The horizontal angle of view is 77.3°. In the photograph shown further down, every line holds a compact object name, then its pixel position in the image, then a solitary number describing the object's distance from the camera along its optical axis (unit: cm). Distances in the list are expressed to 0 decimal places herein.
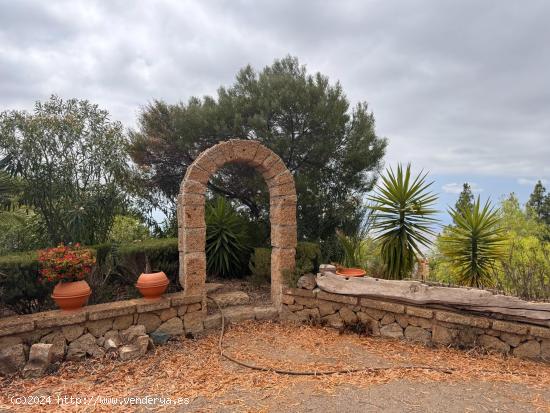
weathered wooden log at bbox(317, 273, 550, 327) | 433
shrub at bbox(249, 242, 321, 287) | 607
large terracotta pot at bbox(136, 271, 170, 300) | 516
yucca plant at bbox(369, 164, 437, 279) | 598
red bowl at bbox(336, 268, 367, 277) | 561
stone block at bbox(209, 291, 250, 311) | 618
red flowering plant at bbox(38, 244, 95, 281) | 456
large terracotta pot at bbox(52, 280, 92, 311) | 461
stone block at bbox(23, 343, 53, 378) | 405
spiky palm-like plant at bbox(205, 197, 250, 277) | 755
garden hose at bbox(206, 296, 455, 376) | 394
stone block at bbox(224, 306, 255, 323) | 579
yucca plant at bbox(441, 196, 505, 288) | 604
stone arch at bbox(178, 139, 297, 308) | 543
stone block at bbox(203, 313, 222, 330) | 559
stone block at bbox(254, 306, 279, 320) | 598
